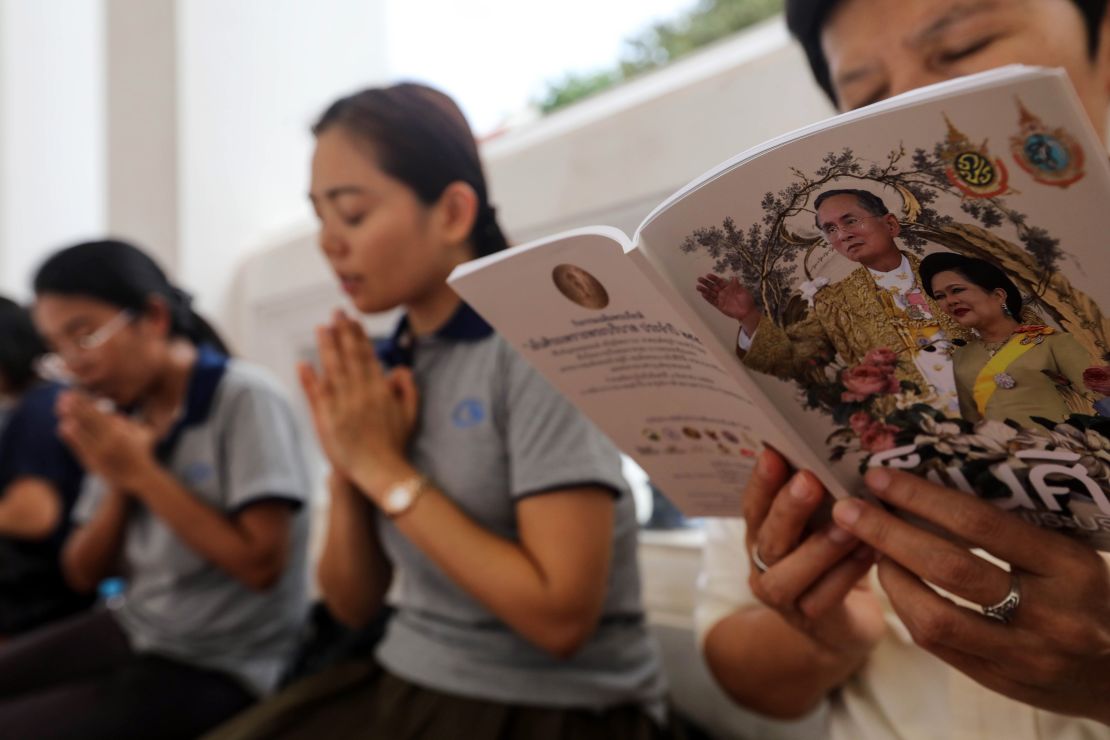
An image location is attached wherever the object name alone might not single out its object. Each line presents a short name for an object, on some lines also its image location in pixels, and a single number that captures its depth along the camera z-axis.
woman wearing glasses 1.31
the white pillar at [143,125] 2.16
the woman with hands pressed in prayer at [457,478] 0.87
